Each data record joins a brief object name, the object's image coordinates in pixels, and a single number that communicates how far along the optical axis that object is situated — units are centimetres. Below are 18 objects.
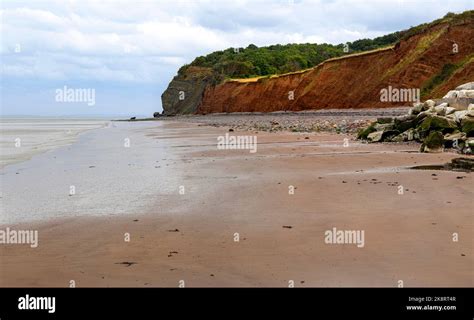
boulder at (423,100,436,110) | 1998
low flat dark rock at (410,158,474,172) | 1112
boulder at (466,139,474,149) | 1401
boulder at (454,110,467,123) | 1665
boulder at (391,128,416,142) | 1883
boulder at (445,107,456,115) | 1822
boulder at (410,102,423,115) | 2002
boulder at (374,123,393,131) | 2035
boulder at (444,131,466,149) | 1533
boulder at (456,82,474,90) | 2220
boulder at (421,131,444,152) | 1514
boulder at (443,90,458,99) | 2077
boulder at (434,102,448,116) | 1821
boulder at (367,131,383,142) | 1986
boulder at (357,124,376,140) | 2106
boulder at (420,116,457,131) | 1664
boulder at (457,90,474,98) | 1992
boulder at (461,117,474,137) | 1543
